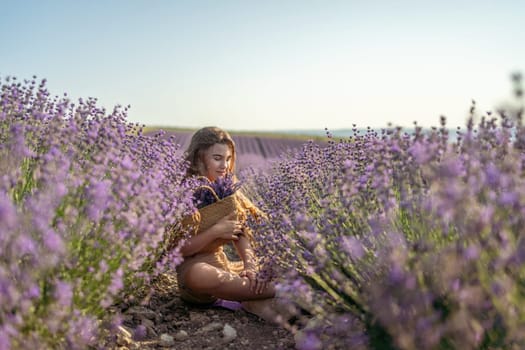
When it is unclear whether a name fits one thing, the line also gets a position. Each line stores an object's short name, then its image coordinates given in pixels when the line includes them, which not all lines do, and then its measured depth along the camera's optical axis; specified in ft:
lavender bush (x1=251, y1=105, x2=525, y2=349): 4.04
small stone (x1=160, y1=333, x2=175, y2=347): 8.07
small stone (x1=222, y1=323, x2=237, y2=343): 8.36
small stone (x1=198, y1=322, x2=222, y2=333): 8.79
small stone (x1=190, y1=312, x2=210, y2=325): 9.23
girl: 9.29
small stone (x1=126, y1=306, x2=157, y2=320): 8.90
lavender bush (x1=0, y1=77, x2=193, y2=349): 5.04
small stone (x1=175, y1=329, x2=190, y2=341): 8.42
